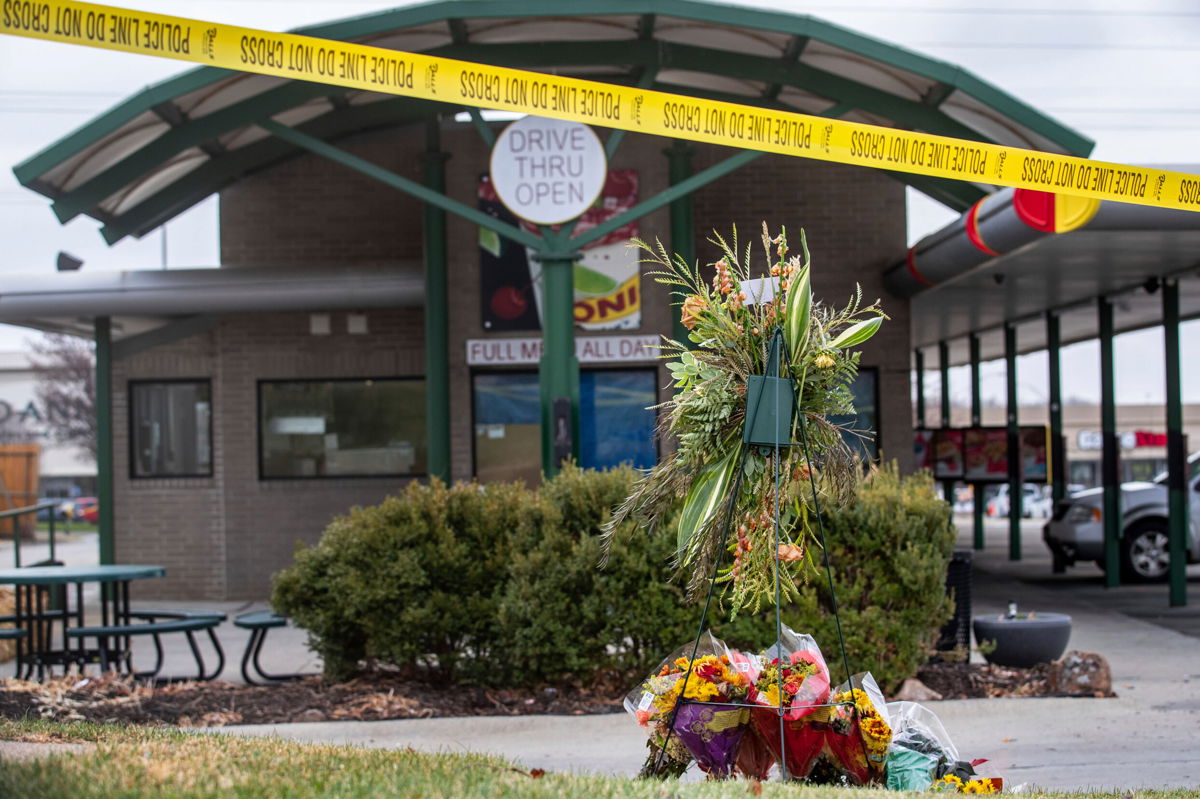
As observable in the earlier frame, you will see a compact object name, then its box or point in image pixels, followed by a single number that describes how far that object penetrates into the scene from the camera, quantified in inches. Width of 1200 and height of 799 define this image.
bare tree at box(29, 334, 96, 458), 2027.6
